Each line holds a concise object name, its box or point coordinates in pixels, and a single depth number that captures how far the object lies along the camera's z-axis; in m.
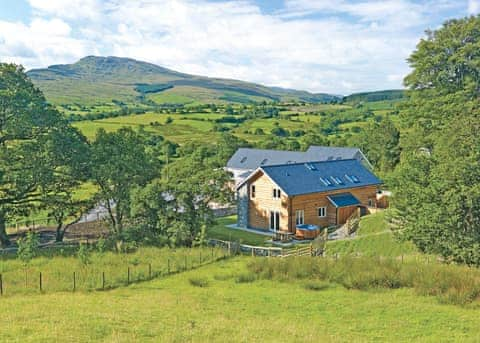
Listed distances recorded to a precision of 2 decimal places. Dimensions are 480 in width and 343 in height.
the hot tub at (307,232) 40.91
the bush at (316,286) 24.25
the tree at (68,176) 35.34
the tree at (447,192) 25.56
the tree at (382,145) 71.56
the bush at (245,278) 26.09
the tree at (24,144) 33.62
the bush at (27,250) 28.19
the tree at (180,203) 35.19
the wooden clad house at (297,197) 42.34
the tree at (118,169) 36.41
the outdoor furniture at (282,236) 39.97
